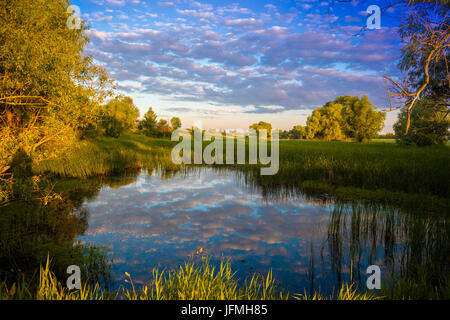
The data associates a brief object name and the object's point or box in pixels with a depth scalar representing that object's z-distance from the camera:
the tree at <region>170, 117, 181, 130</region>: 104.23
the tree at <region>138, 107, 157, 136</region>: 72.31
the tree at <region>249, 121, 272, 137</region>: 112.76
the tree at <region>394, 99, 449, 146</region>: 34.16
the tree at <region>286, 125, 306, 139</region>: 106.91
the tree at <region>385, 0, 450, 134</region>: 4.39
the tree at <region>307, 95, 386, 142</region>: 70.38
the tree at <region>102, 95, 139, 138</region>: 45.13
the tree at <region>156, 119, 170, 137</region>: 73.12
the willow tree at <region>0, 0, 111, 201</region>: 8.65
